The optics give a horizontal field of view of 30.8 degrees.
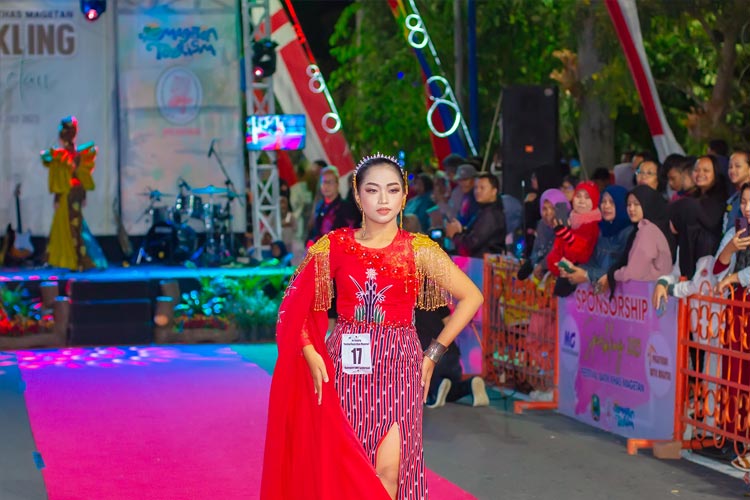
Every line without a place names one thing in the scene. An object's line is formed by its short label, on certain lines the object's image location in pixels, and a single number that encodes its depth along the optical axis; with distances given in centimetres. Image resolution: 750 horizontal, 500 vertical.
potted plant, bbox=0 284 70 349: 1517
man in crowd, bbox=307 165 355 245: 1203
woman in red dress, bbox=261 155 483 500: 585
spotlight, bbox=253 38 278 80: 1883
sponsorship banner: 896
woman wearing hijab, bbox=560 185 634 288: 992
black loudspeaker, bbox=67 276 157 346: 1540
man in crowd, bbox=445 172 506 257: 1210
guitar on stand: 1962
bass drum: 1912
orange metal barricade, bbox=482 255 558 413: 1075
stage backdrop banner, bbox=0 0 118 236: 2000
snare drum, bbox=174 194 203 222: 1970
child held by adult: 1022
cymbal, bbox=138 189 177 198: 1997
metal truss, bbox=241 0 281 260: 1900
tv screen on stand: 1909
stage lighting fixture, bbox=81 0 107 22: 1961
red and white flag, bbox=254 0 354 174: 2514
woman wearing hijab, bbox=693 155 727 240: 943
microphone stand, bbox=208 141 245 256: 1992
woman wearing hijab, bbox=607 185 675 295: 927
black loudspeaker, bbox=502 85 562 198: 1486
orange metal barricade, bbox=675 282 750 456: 807
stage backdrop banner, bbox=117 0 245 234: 2017
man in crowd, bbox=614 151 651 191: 1412
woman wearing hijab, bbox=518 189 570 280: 1085
